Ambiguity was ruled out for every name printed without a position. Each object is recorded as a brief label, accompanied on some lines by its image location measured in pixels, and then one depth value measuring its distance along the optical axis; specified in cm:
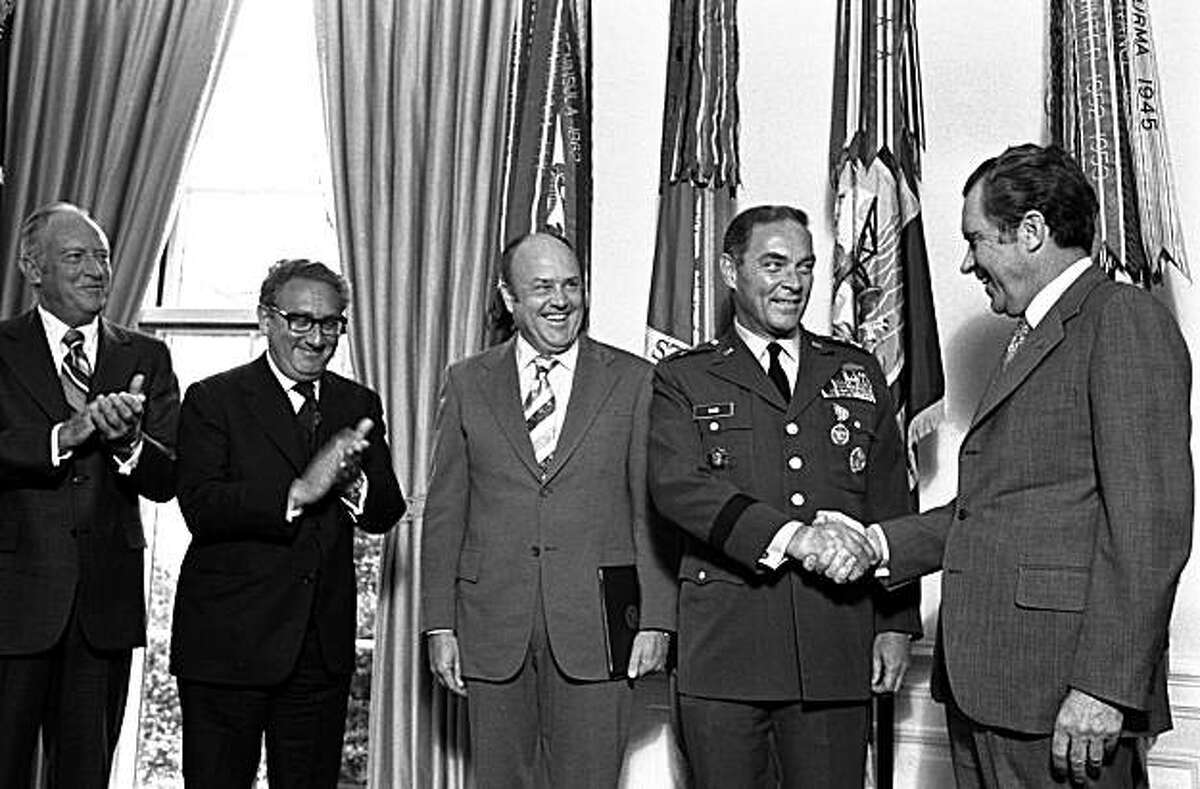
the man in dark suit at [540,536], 316
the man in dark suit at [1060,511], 229
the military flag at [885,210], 365
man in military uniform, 294
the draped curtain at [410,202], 411
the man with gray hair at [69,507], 320
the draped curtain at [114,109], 447
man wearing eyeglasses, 317
